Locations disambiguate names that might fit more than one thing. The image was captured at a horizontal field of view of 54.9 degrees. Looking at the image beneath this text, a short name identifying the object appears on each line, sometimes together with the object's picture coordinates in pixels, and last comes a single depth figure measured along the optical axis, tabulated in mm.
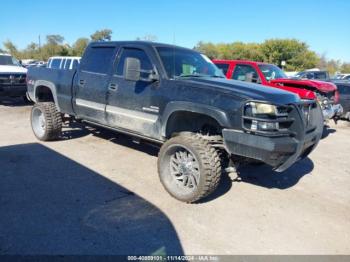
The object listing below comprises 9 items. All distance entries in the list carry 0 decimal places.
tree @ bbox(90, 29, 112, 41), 55075
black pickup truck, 3830
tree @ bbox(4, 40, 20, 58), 76069
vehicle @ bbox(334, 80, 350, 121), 11992
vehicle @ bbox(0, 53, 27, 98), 11789
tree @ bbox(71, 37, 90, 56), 60875
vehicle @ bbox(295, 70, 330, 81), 18841
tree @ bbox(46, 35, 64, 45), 69500
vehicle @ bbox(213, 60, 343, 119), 9141
